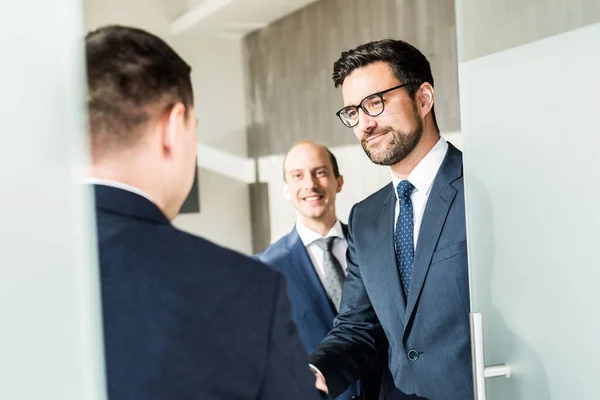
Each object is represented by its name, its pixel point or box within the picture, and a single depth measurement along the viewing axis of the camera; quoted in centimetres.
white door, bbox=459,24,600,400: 186
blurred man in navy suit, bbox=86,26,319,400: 123
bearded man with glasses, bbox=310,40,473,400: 167
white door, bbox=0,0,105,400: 117
